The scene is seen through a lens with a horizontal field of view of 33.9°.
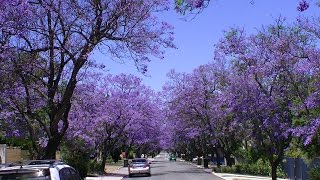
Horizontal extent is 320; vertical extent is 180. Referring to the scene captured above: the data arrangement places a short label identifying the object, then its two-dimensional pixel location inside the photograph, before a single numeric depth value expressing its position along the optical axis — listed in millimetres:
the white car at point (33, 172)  8898
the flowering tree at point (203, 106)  47772
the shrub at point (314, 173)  26041
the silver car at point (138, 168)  44031
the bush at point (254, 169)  41406
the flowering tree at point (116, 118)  35562
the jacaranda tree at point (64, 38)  16906
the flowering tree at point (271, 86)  26250
